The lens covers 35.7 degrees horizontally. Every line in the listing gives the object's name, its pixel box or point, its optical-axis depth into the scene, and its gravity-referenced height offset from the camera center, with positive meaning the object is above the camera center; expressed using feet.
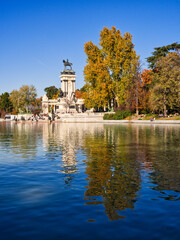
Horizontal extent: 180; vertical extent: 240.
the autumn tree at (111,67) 204.64 +34.42
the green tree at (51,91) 501.15 +40.68
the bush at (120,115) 200.43 -1.73
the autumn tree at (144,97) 195.31 +10.85
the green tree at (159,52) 214.28 +47.40
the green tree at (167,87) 169.78 +15.33
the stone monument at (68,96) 295.26 +19.71
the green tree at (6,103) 426.10 +16.88
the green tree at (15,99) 381.81 +20.77
